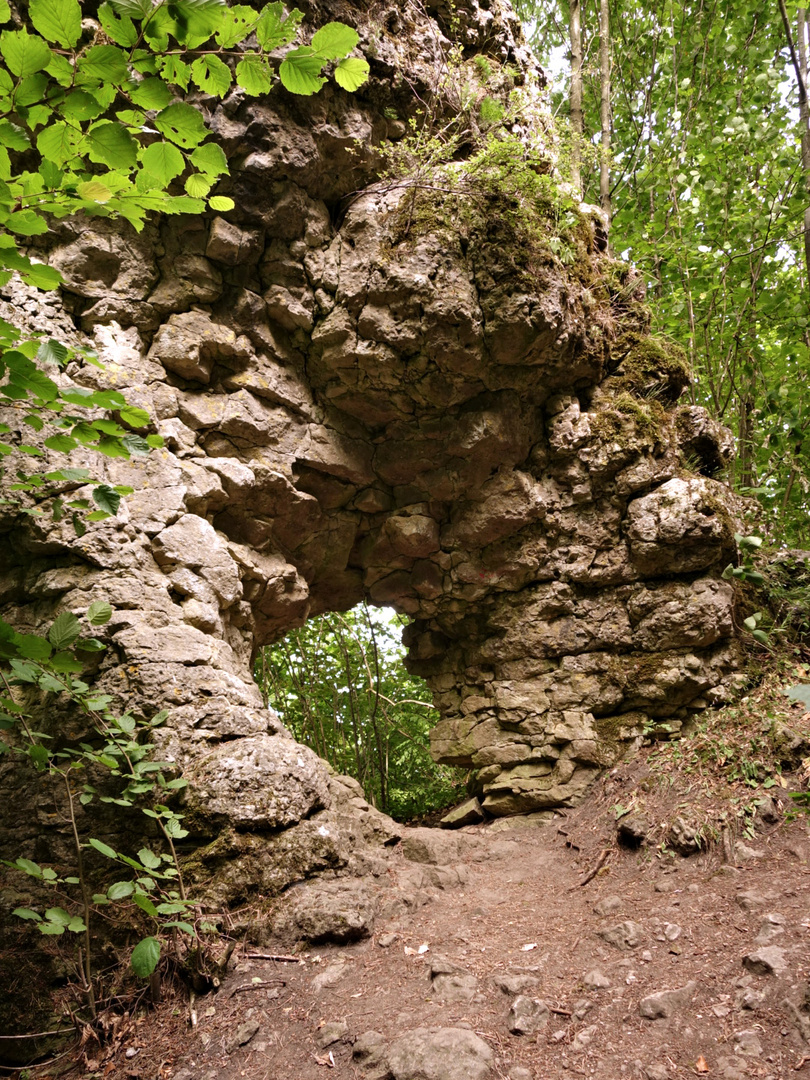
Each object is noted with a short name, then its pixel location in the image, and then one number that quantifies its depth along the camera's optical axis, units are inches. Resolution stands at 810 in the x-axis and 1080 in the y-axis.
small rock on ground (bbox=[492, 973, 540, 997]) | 118.5
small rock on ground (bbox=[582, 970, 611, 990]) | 118.1
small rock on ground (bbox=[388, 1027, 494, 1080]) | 97.8
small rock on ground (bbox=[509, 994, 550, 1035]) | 108.0
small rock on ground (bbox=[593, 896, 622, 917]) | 150.2
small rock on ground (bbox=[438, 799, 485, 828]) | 249.9
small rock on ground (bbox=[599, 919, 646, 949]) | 131.7
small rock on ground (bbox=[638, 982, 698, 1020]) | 106.0
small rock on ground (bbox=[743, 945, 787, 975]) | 106.9
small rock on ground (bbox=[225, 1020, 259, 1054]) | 110.0
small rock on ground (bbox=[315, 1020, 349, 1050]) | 109.8
